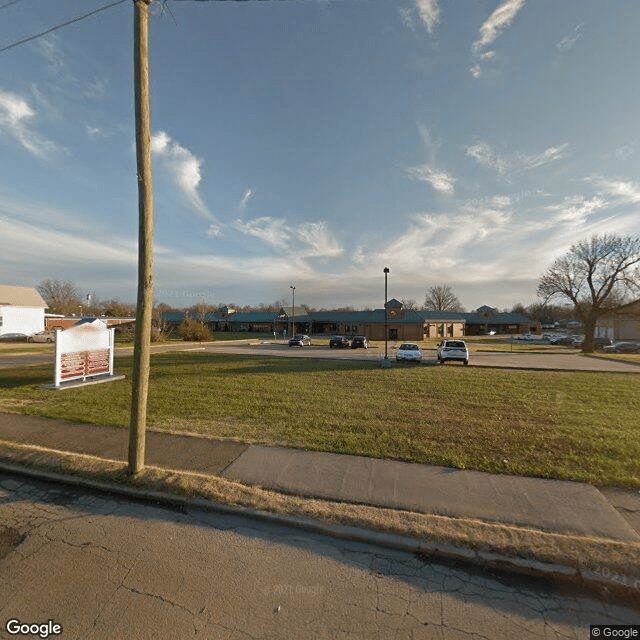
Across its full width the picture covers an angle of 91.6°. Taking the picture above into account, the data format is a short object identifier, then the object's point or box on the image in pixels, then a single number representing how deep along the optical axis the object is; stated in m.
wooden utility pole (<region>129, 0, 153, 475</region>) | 4.33
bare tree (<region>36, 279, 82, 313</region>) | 73.03
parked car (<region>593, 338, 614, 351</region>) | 38.26
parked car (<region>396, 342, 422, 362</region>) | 19.83
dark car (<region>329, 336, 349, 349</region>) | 34.31
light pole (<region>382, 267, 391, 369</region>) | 16.69
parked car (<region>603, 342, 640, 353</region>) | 35.50
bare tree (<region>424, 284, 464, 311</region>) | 100.12
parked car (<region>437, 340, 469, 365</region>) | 18.88
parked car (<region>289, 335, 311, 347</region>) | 36.00
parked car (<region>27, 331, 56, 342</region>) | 36.59
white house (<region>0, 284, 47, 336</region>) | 40.75
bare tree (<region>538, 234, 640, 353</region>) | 33.12
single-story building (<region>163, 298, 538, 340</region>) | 52.41
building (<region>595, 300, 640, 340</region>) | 57.91
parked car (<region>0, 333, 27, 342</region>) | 37.43
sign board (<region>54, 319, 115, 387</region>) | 10.72
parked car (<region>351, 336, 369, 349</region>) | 34.69
